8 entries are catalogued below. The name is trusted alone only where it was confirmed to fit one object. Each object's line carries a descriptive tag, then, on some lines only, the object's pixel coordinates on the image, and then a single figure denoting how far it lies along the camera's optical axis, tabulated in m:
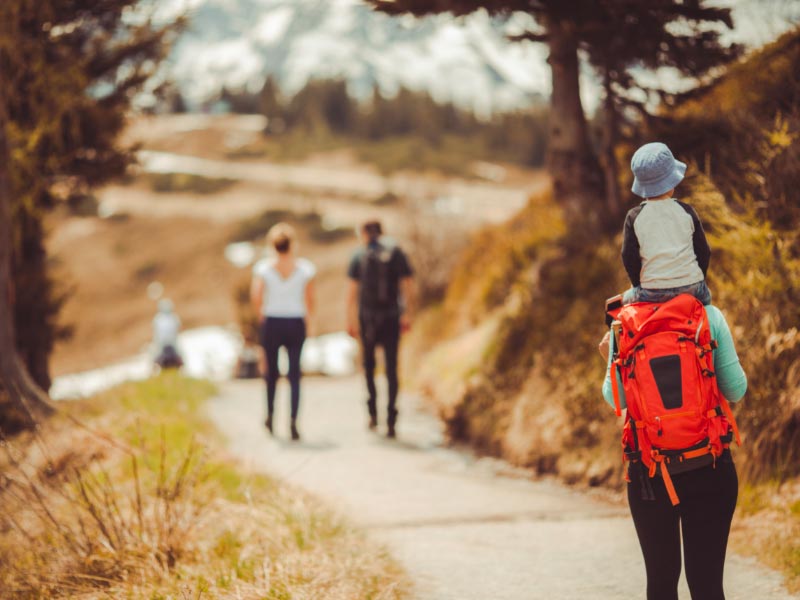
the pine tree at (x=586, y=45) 14.45
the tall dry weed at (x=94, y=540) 8.48
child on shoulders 5.96
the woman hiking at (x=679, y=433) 5.74
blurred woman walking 15.84
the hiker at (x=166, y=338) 33.84
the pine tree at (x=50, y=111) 19.47
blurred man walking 15.69
